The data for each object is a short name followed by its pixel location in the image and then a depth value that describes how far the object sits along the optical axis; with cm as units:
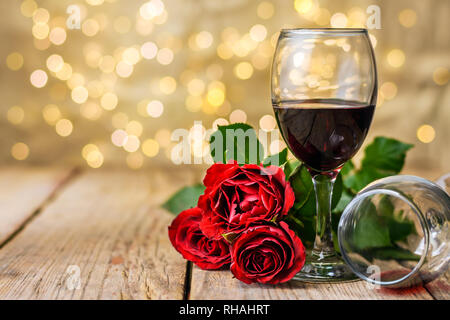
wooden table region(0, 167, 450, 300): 65
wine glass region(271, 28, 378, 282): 66
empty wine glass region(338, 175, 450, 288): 63
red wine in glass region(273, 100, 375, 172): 66
